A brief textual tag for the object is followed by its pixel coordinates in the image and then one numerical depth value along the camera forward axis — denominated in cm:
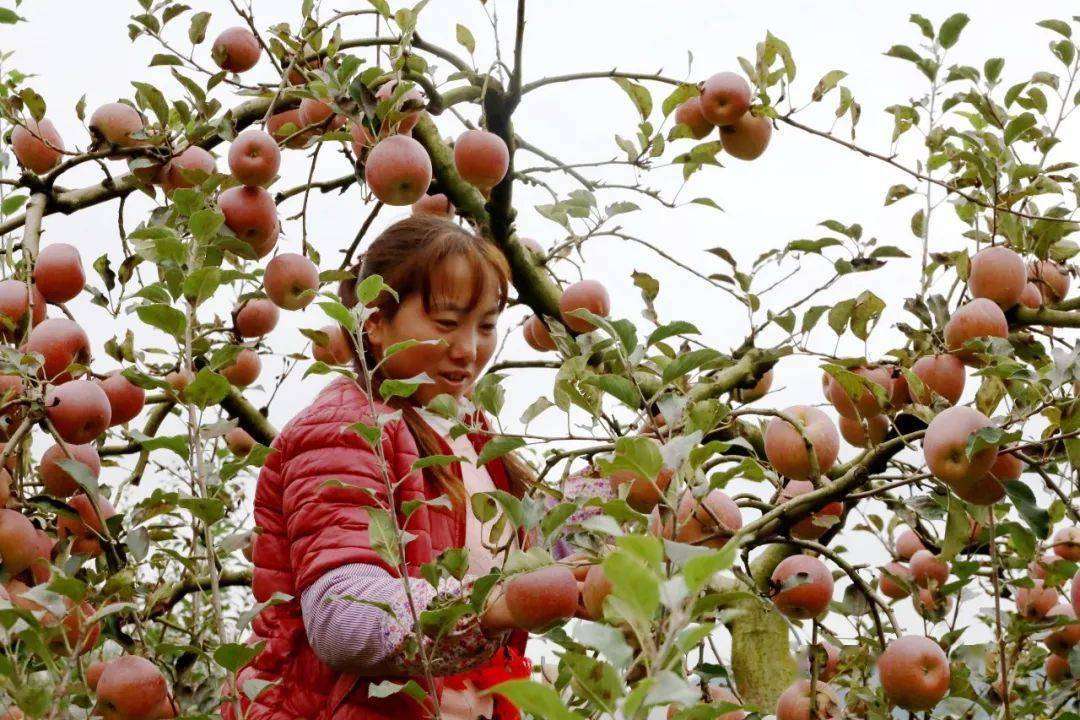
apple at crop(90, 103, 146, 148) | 179
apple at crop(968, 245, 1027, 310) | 157
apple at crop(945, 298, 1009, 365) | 146
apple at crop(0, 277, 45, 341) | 157
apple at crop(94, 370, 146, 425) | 170
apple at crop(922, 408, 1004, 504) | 125
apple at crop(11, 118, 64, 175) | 200
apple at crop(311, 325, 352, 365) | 203
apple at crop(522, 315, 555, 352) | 242
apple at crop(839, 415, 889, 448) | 157
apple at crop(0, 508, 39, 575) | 151
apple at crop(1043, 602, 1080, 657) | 188
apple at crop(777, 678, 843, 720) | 143
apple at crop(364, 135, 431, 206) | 172
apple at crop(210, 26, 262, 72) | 210
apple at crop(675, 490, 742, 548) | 138
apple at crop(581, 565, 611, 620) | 125
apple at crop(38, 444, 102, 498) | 157
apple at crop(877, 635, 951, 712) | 143
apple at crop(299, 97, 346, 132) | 195
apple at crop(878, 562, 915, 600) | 207
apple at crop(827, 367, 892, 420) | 149
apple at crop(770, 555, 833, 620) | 161
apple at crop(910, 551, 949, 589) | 206
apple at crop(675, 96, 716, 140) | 195
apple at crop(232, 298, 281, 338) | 214
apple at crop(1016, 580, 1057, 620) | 202
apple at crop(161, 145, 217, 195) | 175
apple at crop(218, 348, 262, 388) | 236
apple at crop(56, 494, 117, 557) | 162
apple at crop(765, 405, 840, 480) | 143
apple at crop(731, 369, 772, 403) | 206
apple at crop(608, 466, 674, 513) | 130
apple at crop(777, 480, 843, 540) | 147
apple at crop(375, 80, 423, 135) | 179
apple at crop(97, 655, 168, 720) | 136
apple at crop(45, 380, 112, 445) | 150
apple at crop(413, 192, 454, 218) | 243
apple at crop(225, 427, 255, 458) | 255
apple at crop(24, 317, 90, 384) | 160
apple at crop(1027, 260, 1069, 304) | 177
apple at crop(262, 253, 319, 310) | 183
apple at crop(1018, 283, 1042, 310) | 175
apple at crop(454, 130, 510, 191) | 189
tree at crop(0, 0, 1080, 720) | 123
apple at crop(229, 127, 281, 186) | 171
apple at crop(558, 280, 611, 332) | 203
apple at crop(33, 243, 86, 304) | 174
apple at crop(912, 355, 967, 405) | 146
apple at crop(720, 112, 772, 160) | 192
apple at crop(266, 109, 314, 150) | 182
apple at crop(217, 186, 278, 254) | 174
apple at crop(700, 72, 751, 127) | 189
